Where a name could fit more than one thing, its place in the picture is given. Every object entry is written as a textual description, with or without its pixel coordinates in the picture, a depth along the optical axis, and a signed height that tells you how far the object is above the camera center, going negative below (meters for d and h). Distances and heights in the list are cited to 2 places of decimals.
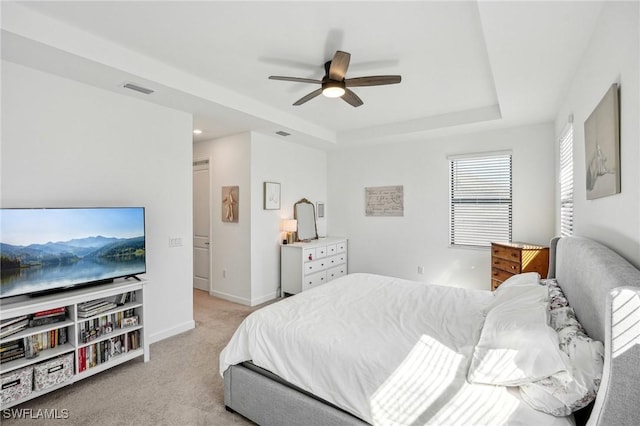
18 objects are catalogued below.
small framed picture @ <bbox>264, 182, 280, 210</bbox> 4.68 +0.21
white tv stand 2.12 -0.92
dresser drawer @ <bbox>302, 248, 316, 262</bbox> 4.66 -0.71
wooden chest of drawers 3.51 -0.61
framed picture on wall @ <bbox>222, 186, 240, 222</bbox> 4.65 +0.10
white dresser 4.66 -0.89
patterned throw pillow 1.16 -0.68
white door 5.16 -0.25
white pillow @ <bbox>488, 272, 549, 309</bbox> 1.83 -0.54
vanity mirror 5.23 -0.18
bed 1.01 -0.79
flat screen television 2.16 -0.30
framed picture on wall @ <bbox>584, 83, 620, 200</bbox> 1.50 +0.34
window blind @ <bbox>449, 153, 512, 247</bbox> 4.36 +0.13
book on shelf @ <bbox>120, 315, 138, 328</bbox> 2.71 -1.00
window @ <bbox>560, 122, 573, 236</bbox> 2.85 +0.26
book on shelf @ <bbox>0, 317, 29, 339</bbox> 2.09 -0.82
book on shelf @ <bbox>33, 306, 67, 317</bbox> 2.28 -0.77
